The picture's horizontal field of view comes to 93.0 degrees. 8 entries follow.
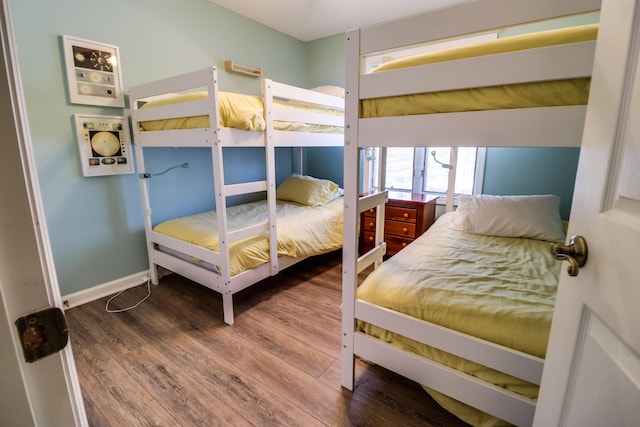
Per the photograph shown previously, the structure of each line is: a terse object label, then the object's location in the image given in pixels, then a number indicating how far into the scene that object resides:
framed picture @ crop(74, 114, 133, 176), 2.20
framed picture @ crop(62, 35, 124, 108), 2.10
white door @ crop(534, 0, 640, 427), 0.49
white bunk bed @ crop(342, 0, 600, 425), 0.85
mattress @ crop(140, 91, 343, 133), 1.86
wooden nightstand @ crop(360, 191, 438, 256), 2.81
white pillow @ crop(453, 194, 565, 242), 2.09
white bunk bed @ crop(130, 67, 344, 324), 1.87
